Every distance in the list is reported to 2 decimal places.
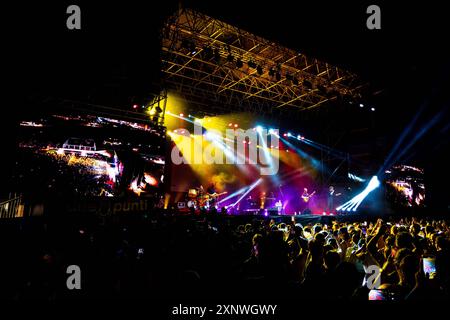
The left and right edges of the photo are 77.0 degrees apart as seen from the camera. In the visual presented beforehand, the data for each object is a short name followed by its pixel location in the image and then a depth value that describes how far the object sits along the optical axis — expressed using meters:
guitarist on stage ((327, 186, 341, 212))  17.06
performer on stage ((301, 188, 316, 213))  16.78
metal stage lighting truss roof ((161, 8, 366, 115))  9.74
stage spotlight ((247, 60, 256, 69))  10.81
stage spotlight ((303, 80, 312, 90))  12.46
